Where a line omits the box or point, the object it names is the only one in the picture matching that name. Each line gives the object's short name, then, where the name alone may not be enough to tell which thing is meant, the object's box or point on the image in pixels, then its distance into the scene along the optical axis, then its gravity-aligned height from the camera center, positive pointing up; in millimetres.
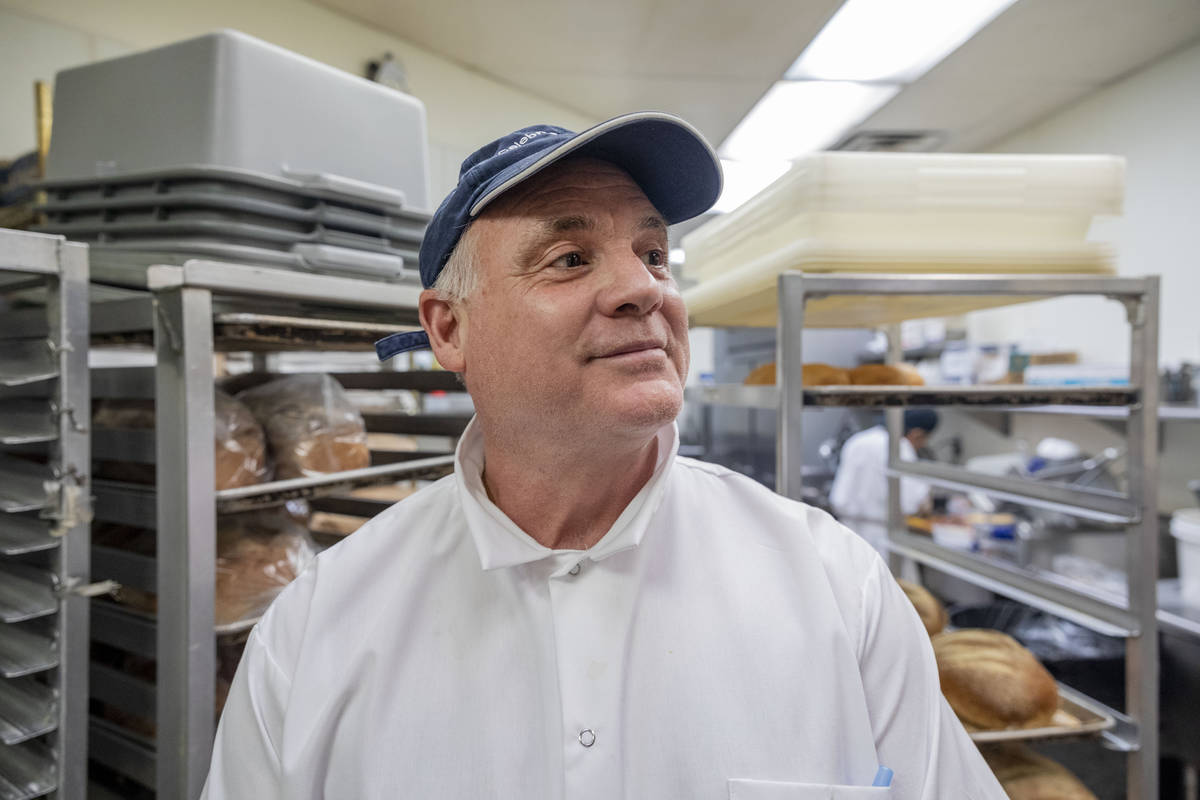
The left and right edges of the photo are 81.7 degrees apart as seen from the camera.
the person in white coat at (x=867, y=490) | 4613 -679
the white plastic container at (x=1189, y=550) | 2648 -631
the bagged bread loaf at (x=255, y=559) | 1400 -367
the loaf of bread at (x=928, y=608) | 2002 -637
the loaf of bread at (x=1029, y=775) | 1648 -952
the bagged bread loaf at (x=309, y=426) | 1539 -82
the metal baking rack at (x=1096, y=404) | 1487 -29
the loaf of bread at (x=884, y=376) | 1770 +38
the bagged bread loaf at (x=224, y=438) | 1402 -101
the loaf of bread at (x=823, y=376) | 1710 +37
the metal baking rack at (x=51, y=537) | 1082 -237
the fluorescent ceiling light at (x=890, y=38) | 3174 +1760
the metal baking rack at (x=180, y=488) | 1179 -185
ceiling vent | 4715 +1744
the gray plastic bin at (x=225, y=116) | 1321 +565
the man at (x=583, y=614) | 891 -313
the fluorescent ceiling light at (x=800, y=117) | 4094 +1780
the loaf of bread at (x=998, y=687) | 1604 -702
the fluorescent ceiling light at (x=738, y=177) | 5332 +1688
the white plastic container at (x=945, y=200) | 1497 +422
